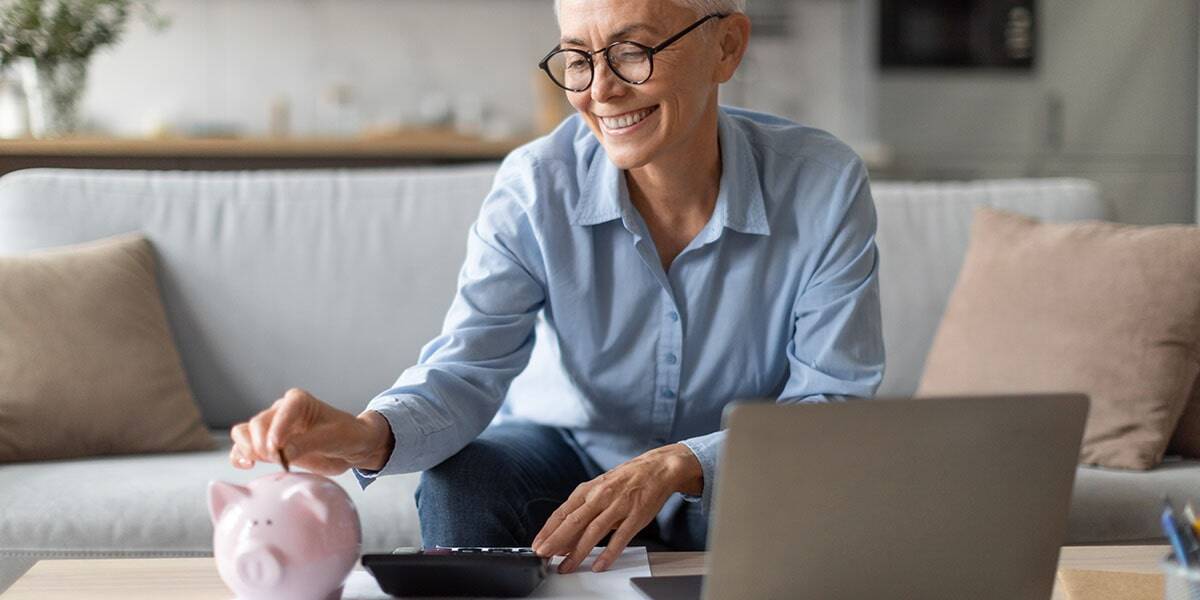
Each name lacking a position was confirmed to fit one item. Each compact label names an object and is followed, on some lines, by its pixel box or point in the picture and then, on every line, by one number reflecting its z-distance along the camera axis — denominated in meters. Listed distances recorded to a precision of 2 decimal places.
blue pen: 0.93
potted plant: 2.89
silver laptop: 0.96
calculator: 1.19
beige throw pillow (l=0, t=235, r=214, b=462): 2.17
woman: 1.58
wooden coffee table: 1.24
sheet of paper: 1.22
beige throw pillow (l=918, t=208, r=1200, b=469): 2.11
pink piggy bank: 1.11
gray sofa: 2.43
